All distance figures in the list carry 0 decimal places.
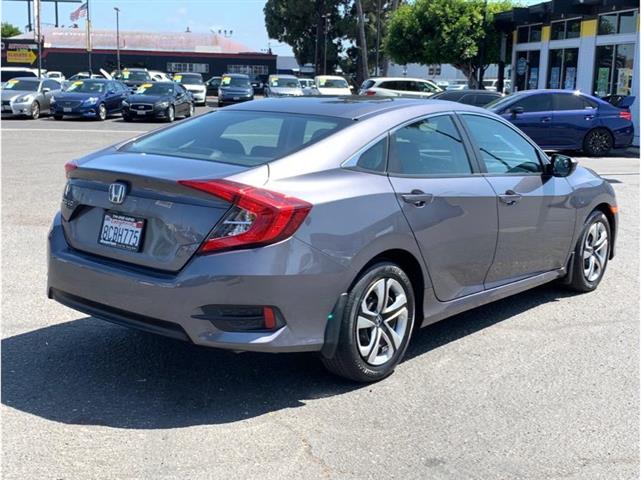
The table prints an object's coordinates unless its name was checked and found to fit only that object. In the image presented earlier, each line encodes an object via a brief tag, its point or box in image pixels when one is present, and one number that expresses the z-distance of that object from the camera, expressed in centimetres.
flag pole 6039
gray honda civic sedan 376
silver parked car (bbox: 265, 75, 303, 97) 3450
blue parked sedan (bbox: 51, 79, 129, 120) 2661
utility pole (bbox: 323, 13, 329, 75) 6594
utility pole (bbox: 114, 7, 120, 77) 7044
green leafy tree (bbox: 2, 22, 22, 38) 10207
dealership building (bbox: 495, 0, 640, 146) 2339
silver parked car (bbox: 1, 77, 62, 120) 2672
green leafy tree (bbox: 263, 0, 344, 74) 6619
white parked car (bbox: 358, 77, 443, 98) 2906
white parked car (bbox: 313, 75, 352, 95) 3453
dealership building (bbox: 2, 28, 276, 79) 7150
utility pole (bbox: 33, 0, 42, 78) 4309
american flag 6081
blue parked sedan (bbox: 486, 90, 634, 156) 1748
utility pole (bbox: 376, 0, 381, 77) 6180
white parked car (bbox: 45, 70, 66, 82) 5226
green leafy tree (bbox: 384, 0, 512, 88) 3491
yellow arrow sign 5538
